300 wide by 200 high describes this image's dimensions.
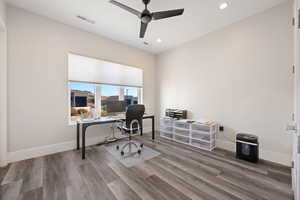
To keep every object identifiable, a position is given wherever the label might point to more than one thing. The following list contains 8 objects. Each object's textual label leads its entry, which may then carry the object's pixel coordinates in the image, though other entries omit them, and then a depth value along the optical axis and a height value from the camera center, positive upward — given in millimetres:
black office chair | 2816 -508
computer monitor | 3352 -175
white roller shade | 3150 +805
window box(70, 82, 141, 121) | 3226 -27
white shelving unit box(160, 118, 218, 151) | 3080 -897
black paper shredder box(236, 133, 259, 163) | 2438 -950
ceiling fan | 2006 +1395
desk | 2668 -497
